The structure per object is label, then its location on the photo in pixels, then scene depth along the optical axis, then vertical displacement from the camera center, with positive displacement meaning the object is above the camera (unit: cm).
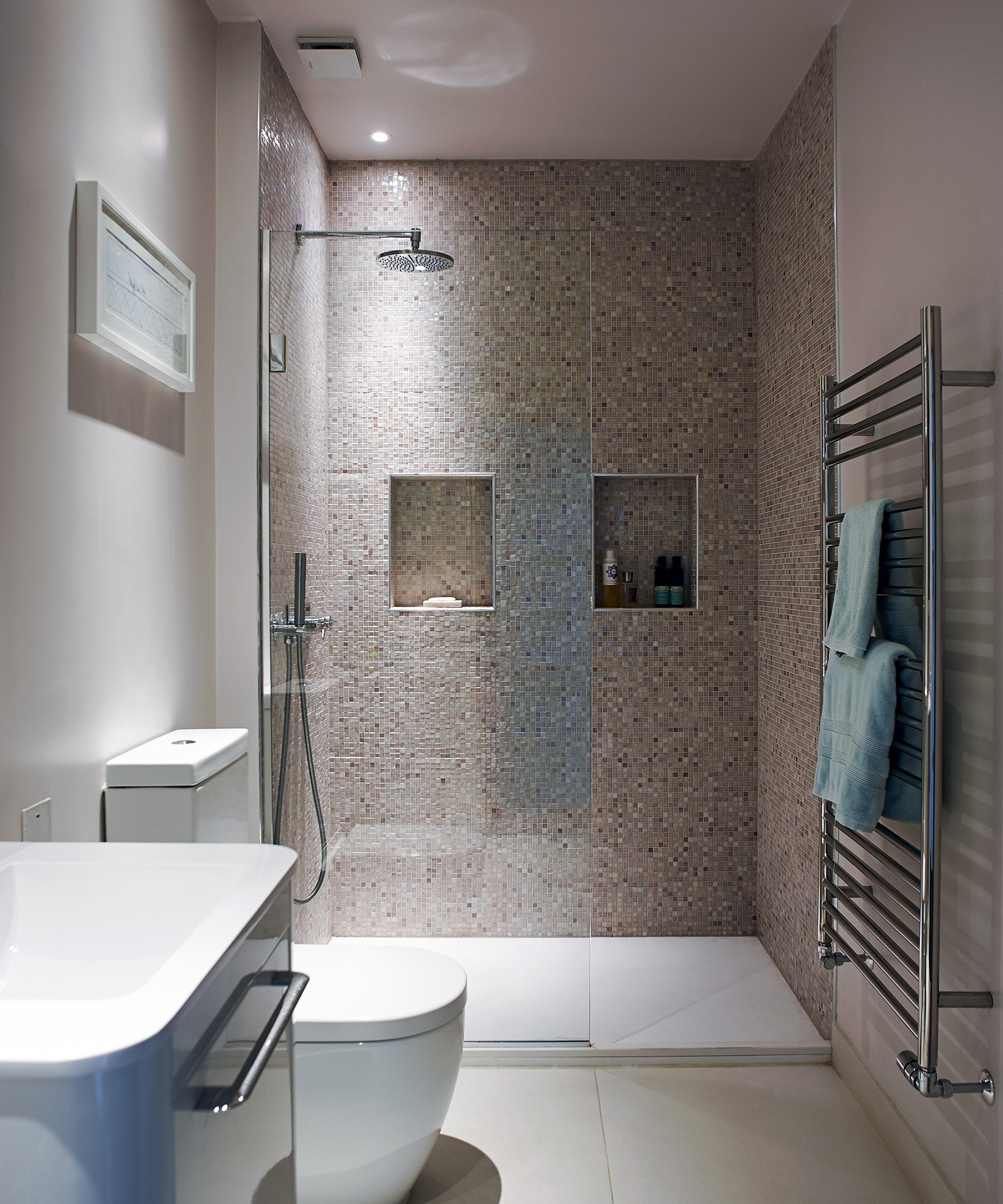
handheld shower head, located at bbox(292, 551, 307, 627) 222 -1
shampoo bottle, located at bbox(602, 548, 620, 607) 296 +3
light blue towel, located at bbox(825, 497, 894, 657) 176 +2
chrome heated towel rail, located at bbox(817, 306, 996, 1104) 152 -44
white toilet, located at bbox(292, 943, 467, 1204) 159 -93
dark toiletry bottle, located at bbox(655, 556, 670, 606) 296 +3
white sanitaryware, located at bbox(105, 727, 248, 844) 157 -38
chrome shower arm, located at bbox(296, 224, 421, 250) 213 +89
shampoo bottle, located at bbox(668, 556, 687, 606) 296 +2
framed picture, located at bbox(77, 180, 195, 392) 145 +56
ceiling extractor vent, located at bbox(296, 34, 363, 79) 229 +145
